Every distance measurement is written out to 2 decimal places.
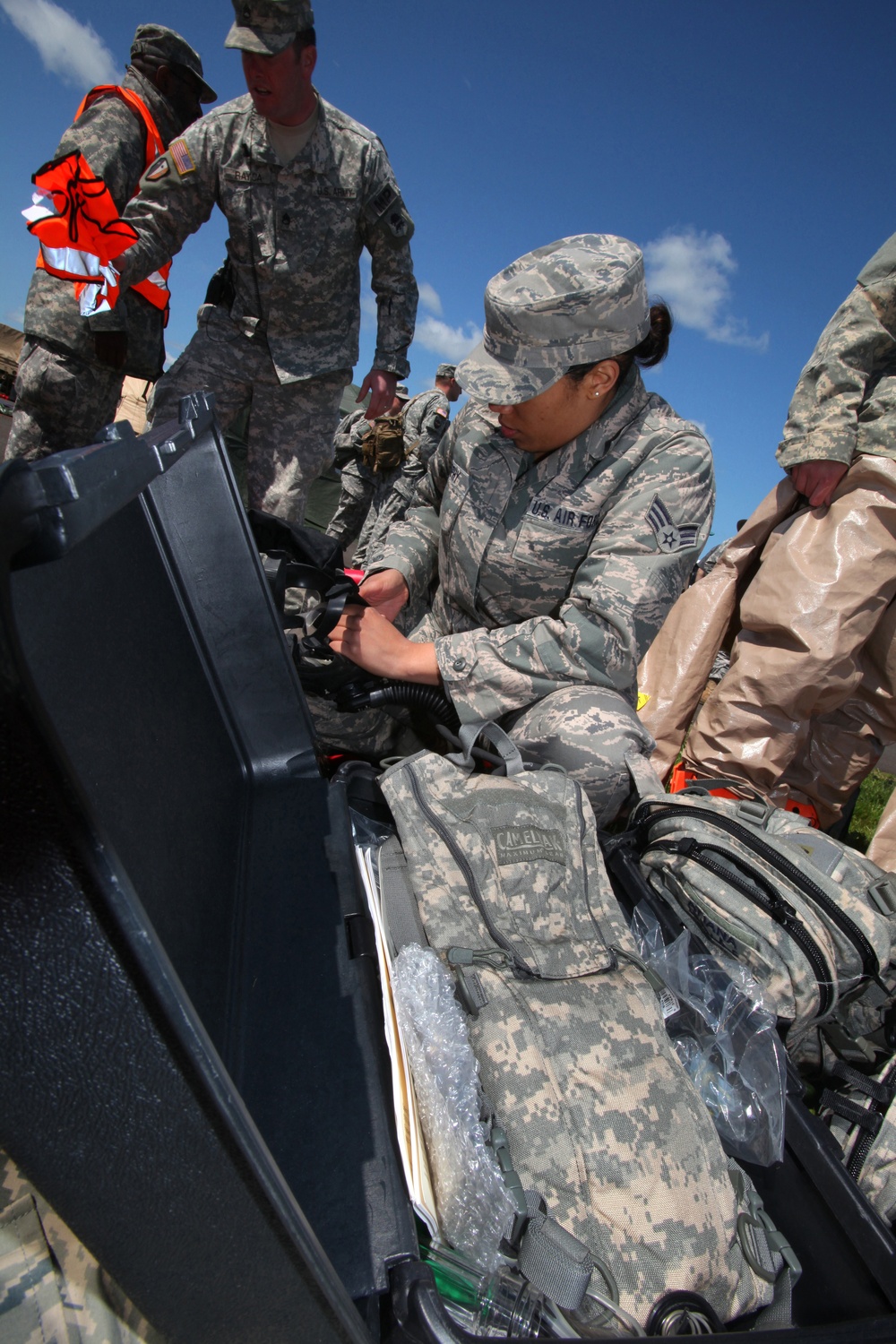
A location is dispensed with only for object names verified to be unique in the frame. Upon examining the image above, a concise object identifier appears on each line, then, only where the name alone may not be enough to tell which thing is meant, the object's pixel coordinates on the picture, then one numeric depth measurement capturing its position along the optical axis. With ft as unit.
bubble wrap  2.64
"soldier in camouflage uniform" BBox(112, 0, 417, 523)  9.39
